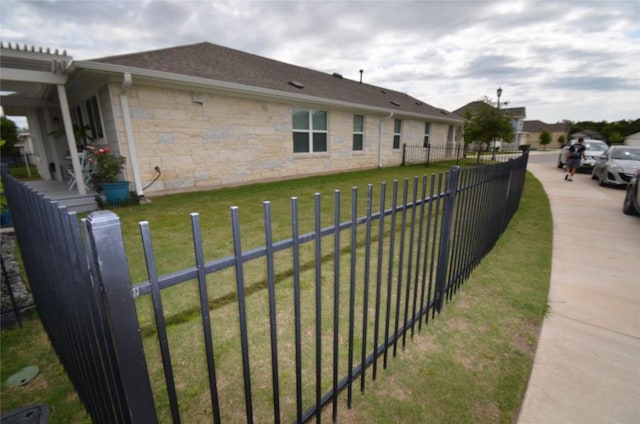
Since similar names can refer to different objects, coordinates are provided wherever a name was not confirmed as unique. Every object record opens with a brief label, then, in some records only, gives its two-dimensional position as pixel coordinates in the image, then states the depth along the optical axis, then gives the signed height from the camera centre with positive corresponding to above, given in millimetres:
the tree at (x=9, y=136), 20527 +1504
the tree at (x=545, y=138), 52519 +1323
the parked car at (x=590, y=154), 13633 -492
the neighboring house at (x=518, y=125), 49981 +3894
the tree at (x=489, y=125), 17264 +1288
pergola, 5598 +1852
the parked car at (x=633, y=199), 5737 -1184
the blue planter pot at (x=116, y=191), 6415 -938
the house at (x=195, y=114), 6445 +1152
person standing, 11328 -514
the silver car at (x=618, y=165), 9398 -729
